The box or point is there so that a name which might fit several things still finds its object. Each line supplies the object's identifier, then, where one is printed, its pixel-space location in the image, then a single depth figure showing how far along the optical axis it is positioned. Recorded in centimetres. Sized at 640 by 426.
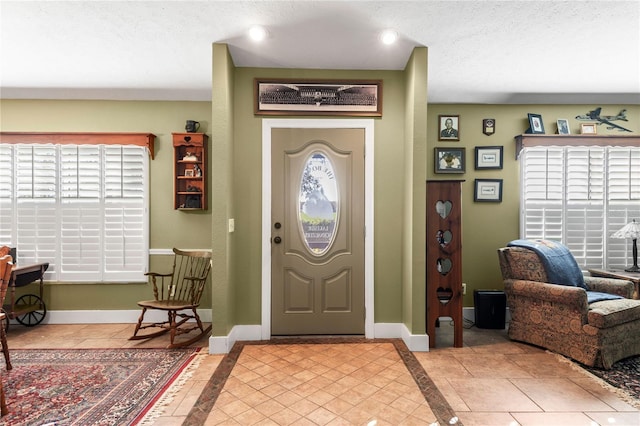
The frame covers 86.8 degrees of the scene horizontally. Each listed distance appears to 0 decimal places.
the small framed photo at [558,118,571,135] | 415
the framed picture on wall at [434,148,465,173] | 423
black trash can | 386
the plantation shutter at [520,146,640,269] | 414
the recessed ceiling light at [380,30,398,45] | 284
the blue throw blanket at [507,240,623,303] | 321
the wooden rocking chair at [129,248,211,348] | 336
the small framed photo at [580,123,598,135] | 417
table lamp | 378
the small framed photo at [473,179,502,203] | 421
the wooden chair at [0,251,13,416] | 235
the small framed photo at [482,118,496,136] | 420
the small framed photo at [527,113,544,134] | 414
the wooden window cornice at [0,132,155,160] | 396
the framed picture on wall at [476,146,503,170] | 421
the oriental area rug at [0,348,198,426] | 217
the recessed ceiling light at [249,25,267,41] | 277
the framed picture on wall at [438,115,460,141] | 423
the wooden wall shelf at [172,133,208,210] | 394
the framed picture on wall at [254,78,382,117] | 347
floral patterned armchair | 281
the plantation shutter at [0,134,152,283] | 401
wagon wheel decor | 395
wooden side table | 346
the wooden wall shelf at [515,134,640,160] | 409
